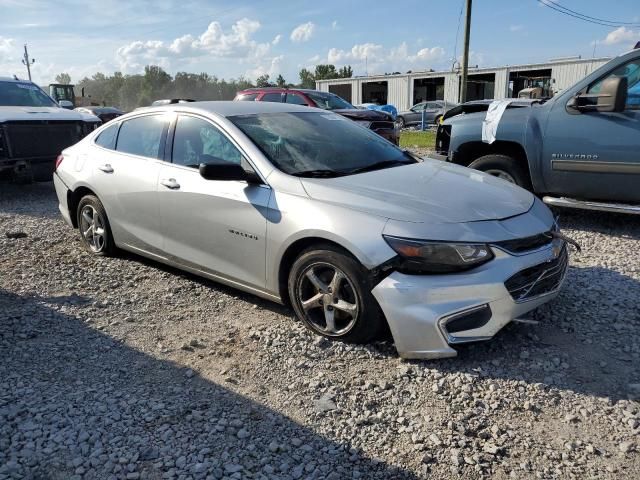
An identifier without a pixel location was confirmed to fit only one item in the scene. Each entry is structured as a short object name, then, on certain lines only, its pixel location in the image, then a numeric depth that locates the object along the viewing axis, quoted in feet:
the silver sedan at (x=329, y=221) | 10.11
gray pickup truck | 17.65
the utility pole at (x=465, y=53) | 72.02
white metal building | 116.06
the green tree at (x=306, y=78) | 248.97
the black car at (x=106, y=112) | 64.62
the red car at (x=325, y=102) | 41.63
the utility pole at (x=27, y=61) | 197.06
